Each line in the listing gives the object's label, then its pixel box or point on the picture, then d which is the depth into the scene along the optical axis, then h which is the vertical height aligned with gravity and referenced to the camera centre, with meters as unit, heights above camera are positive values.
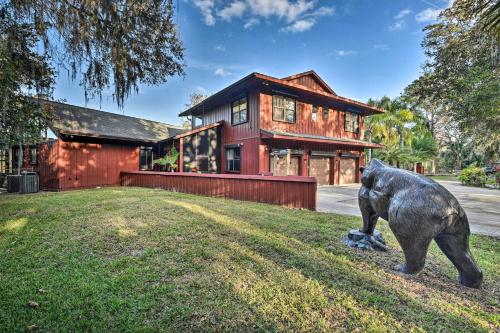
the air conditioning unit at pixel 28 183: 10.95 -0.78
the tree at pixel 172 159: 13.38 +0.43
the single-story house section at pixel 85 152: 11.70 +0.87
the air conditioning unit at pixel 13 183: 11.27 -0.79
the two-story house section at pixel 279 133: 12.48 +2.05
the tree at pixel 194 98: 35.00 +10.31
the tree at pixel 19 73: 4.21 +2.21
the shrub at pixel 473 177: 15.41 -0.76
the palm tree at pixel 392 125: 23.53 +4.20
